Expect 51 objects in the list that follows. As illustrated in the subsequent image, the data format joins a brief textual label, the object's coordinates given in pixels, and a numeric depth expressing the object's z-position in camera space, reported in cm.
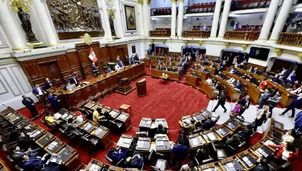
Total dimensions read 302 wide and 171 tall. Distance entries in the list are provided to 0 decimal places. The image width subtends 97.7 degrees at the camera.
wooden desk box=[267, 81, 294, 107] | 658
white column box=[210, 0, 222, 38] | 1223
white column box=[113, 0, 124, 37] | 1353
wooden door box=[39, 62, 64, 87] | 881
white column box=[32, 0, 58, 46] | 841
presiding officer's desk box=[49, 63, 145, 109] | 757
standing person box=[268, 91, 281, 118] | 604
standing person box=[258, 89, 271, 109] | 627
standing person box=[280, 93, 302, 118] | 556
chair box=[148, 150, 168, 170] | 421
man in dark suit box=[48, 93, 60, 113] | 701
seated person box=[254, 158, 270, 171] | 317
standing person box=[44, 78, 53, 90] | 845
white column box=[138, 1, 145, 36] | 1614
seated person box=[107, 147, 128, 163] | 414
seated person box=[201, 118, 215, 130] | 512
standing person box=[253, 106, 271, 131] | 499
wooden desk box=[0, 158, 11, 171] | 370
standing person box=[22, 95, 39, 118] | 669
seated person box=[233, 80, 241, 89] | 798
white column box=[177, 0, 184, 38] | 1421
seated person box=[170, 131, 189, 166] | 387
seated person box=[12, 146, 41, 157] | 411
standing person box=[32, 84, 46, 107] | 749
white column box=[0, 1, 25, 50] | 705
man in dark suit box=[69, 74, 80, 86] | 853
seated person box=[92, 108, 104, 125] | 581
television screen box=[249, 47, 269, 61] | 978
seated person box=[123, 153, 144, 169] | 388
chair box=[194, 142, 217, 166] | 402
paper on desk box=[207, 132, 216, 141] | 448
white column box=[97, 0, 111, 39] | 1216
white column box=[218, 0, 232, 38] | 1178
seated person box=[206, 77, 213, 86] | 889
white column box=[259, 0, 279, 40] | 926
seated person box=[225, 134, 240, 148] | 418
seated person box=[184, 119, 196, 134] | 488
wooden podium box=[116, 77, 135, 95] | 970
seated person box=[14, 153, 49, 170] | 378
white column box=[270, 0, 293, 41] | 834
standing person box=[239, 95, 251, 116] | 591
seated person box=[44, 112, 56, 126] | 578
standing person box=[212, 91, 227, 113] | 652
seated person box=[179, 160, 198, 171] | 318
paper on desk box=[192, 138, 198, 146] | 433
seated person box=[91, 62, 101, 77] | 1075
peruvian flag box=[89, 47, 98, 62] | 1125
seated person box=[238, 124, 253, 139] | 457
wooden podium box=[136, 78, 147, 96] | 885
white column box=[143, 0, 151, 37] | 1616
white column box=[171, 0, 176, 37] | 1468
